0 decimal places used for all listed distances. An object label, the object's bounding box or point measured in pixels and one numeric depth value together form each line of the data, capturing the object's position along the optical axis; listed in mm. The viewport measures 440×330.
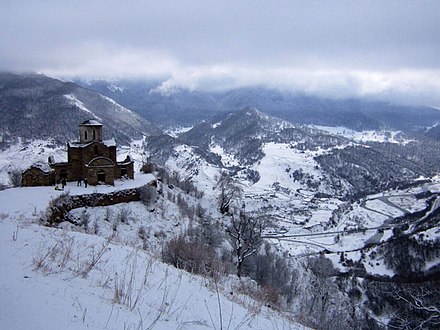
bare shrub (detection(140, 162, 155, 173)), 37756
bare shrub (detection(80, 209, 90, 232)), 20688
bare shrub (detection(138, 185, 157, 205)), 27359
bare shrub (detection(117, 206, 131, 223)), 23516
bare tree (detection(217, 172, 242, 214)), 36969
